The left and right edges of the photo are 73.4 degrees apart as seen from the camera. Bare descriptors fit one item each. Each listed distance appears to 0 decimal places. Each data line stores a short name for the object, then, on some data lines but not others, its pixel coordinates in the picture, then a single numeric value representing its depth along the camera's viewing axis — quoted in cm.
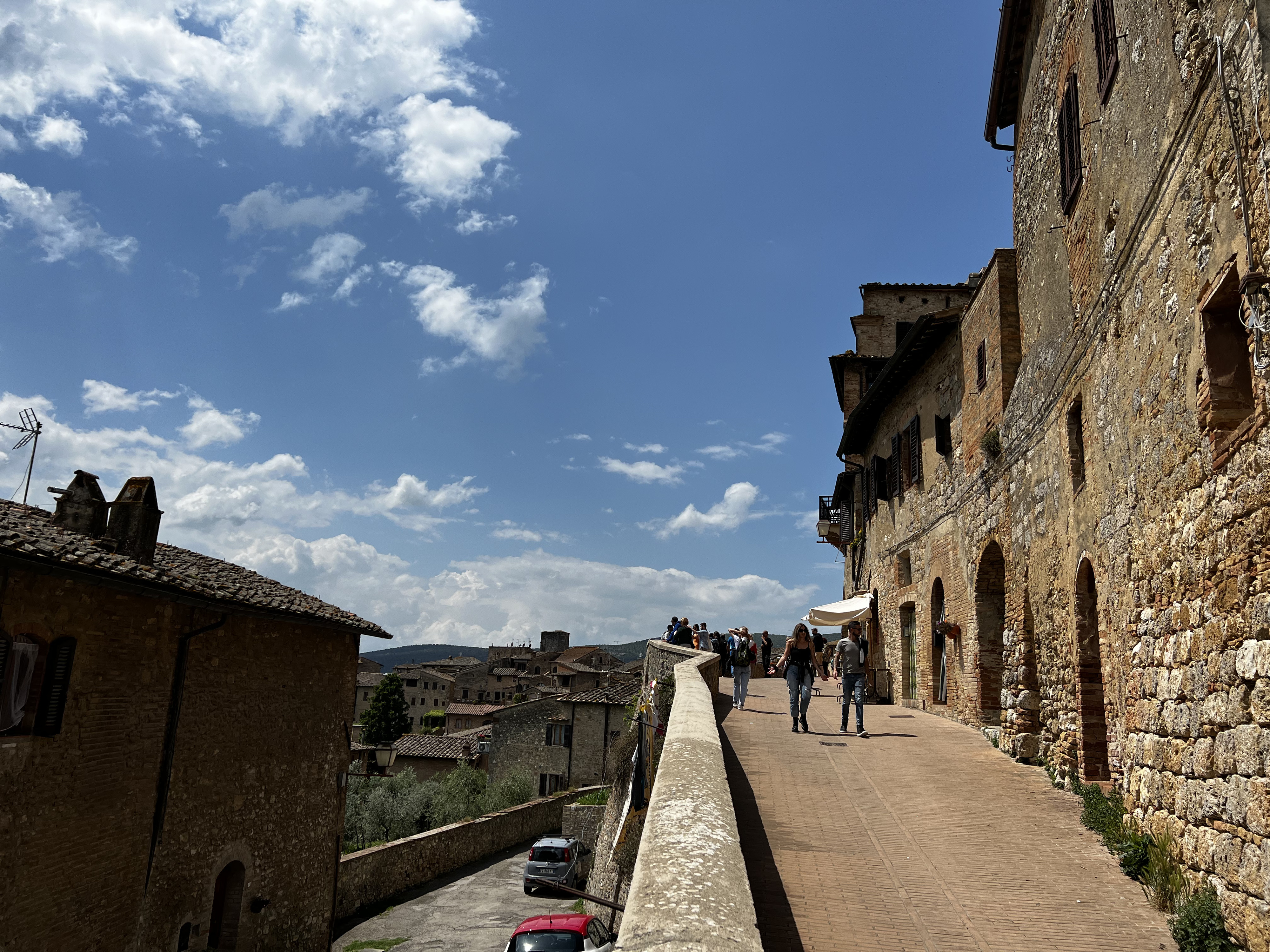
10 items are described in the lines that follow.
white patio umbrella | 2331
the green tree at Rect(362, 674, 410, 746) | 6206
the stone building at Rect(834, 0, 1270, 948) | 521
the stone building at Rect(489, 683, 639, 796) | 4462
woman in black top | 1328
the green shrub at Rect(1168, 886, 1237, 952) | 499
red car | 1517
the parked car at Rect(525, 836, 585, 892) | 2452
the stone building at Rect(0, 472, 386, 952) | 988
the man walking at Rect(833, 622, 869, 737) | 1299
